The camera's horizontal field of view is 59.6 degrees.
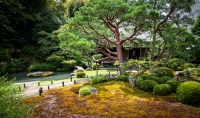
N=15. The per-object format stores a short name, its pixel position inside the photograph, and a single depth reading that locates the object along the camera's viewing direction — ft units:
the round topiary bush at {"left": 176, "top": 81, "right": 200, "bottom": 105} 23.30
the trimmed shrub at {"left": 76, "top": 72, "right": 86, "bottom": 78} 52.21
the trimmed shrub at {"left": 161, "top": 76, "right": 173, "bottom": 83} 32.71
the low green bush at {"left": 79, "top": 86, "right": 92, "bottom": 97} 28.85
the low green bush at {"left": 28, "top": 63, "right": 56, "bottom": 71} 77.15
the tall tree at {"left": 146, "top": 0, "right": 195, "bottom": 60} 34.68
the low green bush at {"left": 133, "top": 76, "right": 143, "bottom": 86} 31.60
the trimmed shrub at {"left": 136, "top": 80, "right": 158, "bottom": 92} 29.40
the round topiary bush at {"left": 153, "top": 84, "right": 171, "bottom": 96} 27.30
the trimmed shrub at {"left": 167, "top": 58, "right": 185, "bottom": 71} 36.90
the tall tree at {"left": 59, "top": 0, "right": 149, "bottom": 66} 31.86
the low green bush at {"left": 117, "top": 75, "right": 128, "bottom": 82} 35.86
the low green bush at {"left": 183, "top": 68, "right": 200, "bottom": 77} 32.17
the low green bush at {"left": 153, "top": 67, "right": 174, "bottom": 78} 37.52
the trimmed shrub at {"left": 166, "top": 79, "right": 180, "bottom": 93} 29.13
